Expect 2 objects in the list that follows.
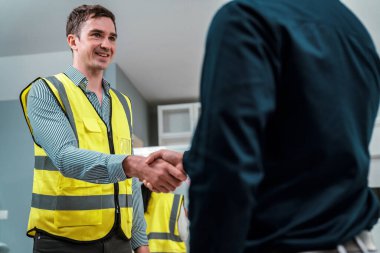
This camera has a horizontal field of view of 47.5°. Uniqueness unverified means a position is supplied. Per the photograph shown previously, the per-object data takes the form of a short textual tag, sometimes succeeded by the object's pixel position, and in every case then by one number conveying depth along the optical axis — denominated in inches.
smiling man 53.1
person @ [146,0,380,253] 23.9
